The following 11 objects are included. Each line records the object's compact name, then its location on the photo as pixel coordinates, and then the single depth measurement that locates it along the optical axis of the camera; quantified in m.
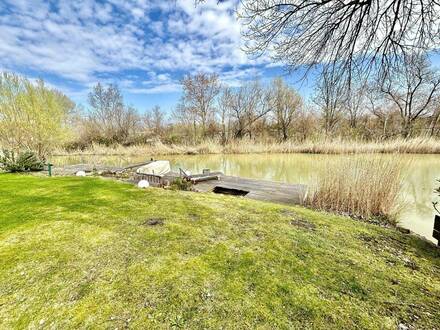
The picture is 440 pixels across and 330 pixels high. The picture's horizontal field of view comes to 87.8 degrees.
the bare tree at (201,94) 20.28
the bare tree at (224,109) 20.81
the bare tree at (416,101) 16.53
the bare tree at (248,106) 20.75
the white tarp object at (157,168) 7.18
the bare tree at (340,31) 2.89
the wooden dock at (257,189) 5.12
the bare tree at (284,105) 20.14
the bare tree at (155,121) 23.42
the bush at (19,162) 7.81
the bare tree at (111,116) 22.70
